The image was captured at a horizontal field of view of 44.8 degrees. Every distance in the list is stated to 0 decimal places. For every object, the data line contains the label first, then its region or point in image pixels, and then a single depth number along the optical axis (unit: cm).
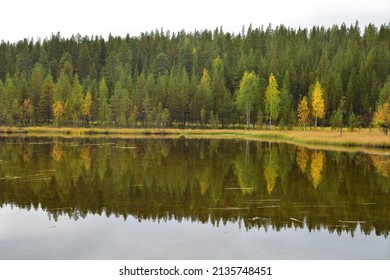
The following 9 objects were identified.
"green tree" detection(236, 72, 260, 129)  10169
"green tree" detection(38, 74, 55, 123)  11075
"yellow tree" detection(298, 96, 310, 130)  9381
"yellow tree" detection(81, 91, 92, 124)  10790
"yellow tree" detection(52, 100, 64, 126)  10431
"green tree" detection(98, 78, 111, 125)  10385
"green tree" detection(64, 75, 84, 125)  10612
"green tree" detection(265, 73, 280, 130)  9838
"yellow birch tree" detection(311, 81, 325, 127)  9400
